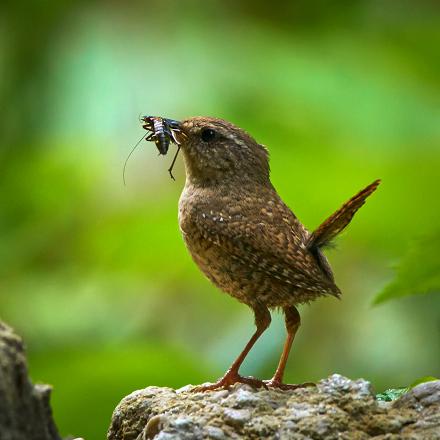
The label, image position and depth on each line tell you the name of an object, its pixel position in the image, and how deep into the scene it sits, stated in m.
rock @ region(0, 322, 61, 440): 3.50
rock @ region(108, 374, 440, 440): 4.36
